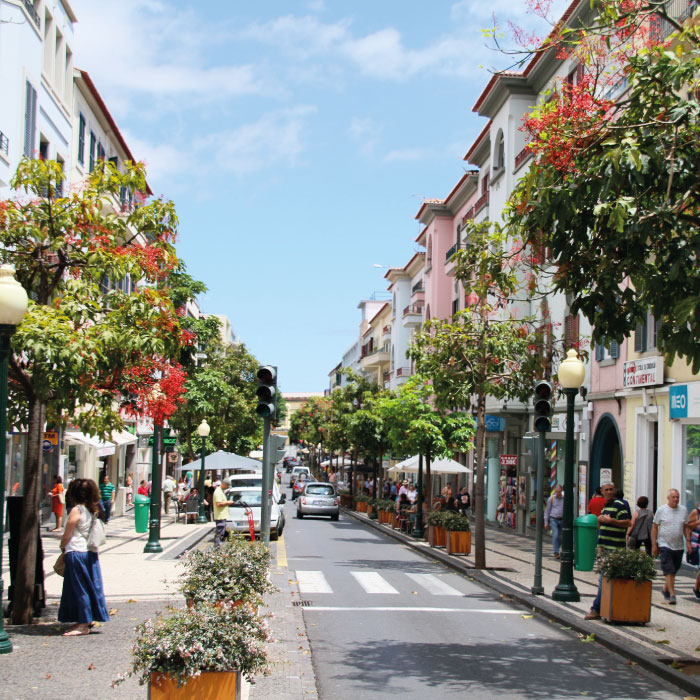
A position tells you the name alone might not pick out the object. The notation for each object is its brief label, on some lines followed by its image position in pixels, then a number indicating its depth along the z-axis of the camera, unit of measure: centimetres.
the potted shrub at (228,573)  1041
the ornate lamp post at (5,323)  976
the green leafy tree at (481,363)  2089
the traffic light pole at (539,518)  1608
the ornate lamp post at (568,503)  1515
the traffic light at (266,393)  1474
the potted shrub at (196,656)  629
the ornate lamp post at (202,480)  3464
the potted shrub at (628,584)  1273
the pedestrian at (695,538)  1566
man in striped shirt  1583
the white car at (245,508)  2725
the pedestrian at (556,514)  2230
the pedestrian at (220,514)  2164
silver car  4266
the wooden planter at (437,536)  2580
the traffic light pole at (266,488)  1552
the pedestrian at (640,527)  1655
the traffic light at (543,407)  1667
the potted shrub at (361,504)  4976
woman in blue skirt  1088
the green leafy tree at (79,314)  1115
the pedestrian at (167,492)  3888
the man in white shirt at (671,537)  1517
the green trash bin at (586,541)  2008
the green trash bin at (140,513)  2773
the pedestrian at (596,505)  2138
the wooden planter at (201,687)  628
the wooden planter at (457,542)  2380
